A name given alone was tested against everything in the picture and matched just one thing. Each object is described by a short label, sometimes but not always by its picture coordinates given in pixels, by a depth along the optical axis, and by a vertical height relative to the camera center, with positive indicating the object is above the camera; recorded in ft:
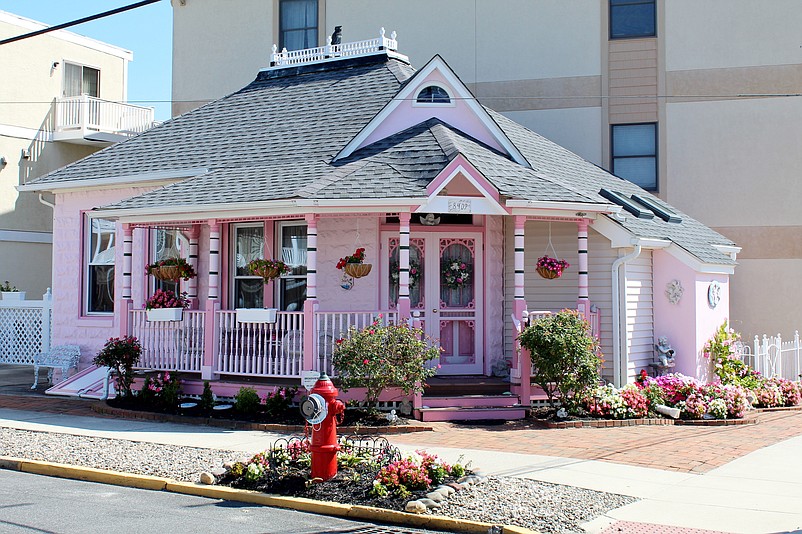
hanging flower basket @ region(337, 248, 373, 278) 47.78 +2.39
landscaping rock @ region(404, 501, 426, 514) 27.40 -5.93
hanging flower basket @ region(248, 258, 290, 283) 49.21 +2.28
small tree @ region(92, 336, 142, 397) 49.52 -2.66
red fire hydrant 30.35 -4.06
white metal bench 58.49 -3.18
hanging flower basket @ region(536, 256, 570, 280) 50.08 +2.45
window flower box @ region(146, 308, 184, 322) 50.14 -0.25
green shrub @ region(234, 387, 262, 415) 45.37 -4.59
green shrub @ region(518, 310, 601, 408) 44.55 -2.08
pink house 46.88 +4.26
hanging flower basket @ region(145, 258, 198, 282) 52.44 +2.30
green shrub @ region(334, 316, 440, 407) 42.80 -2.26
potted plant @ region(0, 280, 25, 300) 66.80 +1.02
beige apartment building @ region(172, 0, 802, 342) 67.46 +16.95
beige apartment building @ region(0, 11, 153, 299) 85.40 +17.34
